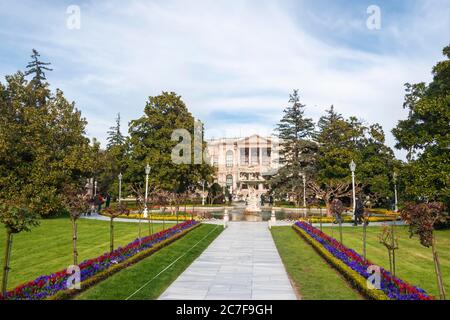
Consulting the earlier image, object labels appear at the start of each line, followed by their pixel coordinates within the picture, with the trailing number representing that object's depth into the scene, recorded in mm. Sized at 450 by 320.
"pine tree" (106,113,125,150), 83438
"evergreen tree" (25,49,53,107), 37594
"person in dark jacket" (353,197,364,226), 26781
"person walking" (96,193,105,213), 42353
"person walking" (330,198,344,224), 18575
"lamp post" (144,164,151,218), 32834
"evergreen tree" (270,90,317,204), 55219
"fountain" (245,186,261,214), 48312
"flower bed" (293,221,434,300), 8844
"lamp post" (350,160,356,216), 29625
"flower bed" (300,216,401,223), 31097
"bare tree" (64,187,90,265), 12055
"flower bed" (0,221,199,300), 8922
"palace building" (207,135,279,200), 92938
